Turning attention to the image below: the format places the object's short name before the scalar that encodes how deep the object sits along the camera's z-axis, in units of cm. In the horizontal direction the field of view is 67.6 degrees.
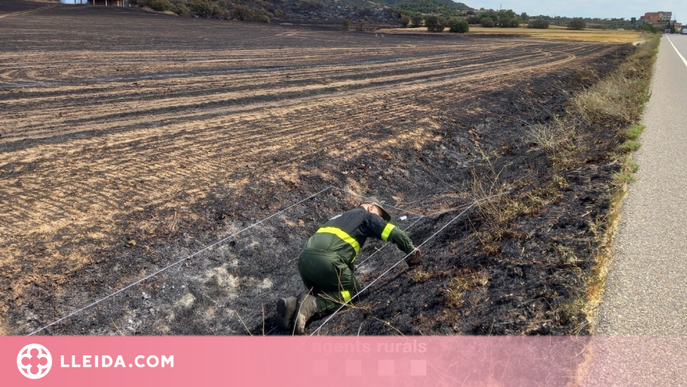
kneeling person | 532
